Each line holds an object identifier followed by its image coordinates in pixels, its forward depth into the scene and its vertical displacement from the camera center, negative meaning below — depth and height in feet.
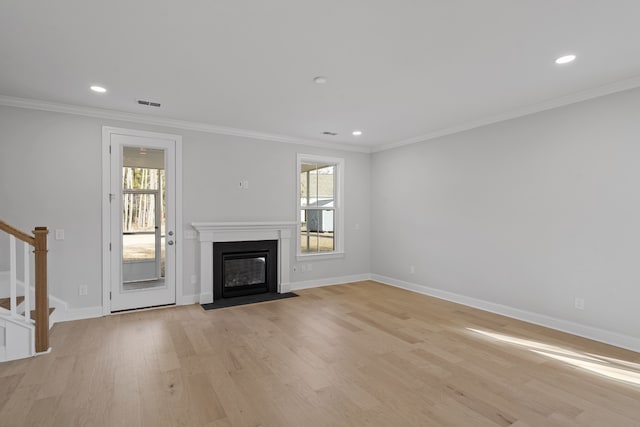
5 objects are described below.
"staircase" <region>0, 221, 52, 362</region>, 9.64 -3.23
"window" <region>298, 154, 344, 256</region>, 19.81 +0.27
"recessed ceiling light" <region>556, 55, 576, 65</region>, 9.09 +4.27
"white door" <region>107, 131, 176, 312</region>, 14.17 -0.49
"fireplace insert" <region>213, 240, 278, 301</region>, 16.43 -3.05
